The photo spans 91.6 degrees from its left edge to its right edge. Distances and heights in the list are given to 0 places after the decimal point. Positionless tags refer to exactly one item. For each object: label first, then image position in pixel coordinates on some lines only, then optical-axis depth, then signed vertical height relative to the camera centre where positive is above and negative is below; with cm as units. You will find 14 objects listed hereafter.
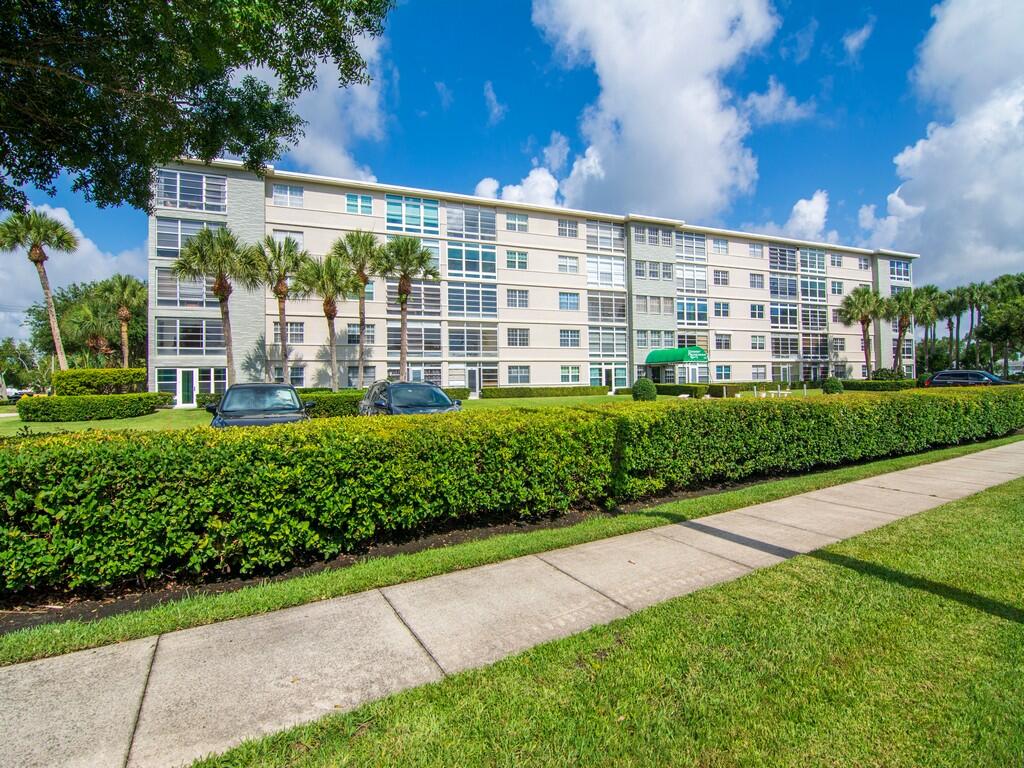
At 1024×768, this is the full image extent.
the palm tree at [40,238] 2825 +901
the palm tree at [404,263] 3238 +818
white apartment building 3378 +777
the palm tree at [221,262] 2777 +727
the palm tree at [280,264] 2998 +762
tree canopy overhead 501 +356
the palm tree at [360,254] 3216 +870
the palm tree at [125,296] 3953 +787
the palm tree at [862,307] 5116 +762
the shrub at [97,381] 2533 +60
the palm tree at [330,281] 3136 +686
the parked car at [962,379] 2731 +3
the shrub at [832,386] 3785 -38
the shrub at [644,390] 3209 -39
